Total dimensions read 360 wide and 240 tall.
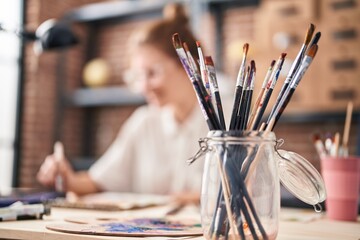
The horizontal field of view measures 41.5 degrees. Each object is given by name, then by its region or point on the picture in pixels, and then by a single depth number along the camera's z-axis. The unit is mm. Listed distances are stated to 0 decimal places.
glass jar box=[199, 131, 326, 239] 694
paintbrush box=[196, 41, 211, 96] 787
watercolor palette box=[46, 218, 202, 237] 797
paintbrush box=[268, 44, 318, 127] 761
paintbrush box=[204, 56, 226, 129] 766
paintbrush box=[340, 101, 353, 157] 1102
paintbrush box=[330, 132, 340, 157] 1123
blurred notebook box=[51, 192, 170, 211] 1231
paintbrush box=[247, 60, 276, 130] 779
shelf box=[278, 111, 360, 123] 2924
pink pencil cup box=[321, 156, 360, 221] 1109
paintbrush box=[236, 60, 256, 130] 761
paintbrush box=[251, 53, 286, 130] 760
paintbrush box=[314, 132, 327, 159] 1157
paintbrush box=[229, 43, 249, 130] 763
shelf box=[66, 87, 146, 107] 3545
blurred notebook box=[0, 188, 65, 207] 1084
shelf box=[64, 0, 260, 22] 3453
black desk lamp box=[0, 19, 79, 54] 1495
